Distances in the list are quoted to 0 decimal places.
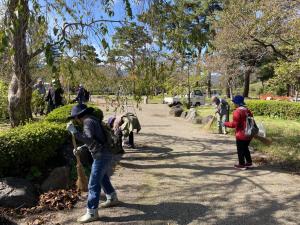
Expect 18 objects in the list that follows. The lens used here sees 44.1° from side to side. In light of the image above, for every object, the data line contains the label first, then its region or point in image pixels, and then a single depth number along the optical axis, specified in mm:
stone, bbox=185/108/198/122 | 19630
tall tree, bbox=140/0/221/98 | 7395
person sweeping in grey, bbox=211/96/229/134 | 14141
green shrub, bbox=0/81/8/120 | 14492
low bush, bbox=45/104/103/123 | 9273
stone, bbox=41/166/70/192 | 6242
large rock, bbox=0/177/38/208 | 5508
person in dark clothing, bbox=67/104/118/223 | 5102
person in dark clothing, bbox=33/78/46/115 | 14852
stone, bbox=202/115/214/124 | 17438
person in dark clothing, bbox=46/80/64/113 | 14922
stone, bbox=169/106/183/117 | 22859
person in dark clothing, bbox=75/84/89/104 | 11487
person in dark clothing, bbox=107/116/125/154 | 9805
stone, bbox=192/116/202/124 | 18391
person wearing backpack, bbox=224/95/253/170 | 7938
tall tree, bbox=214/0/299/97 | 13773
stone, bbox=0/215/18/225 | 5098
